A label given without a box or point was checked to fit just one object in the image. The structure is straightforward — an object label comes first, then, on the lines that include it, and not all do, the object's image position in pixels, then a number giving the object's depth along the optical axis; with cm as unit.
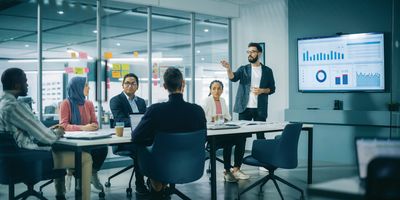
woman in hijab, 423
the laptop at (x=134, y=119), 338
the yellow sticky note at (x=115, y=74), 689
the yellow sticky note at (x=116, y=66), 699
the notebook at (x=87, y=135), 315
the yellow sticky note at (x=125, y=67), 703
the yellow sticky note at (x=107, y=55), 670
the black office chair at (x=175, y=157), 312
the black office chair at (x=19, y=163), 306
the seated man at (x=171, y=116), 313
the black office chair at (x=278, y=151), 390
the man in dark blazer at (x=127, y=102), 464
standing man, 537
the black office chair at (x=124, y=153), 447
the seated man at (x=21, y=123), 308
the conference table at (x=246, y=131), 368
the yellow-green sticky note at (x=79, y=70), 708
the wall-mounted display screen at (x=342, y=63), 595
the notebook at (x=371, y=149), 166
